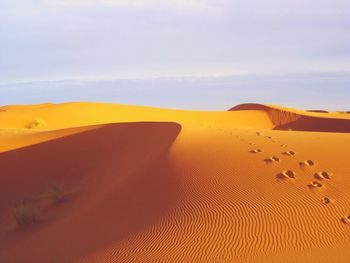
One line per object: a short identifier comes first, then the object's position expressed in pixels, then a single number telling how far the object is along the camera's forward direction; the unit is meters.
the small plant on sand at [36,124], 32.24
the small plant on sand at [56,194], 11.20
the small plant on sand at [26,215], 9.66
